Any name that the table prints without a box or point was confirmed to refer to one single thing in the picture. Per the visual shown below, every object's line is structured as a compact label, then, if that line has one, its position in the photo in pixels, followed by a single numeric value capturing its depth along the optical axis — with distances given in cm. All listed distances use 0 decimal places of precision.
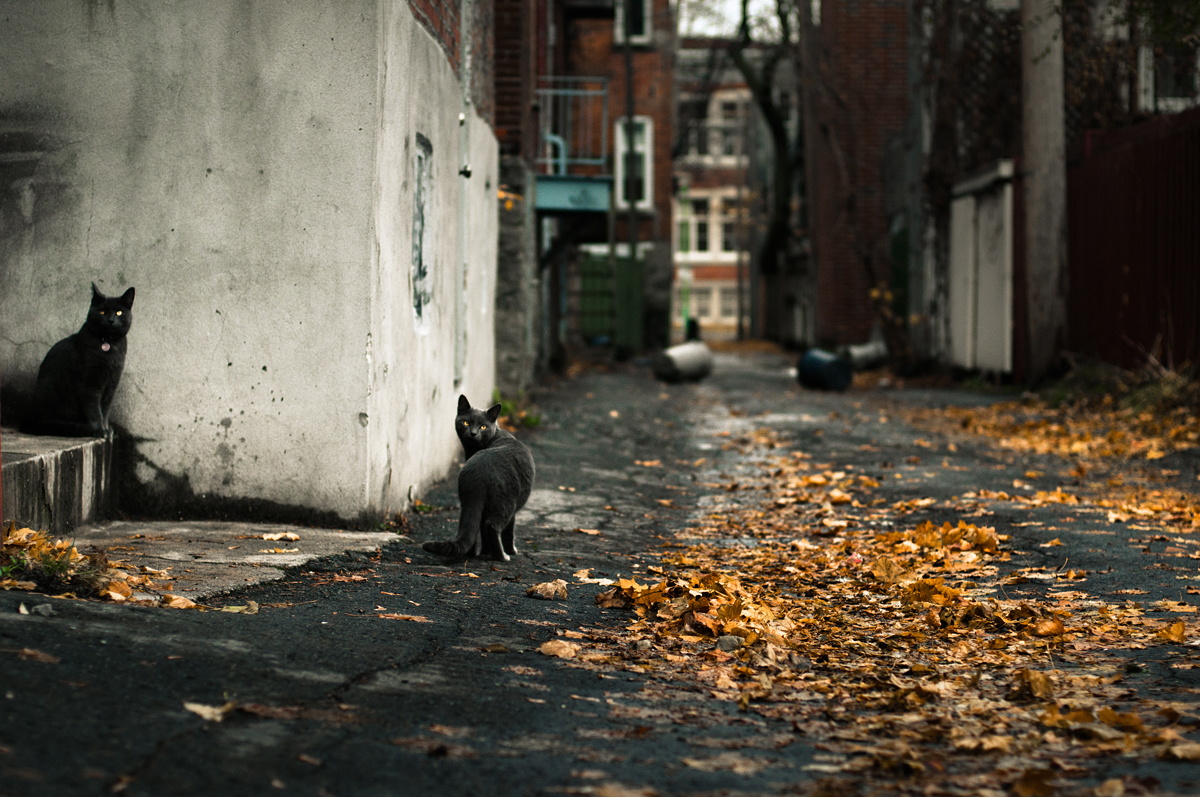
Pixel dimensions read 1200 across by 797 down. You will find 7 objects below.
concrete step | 916
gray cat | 1002
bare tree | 5301
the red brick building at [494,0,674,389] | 2631
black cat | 1047
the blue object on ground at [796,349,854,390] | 3391
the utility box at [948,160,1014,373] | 3192
